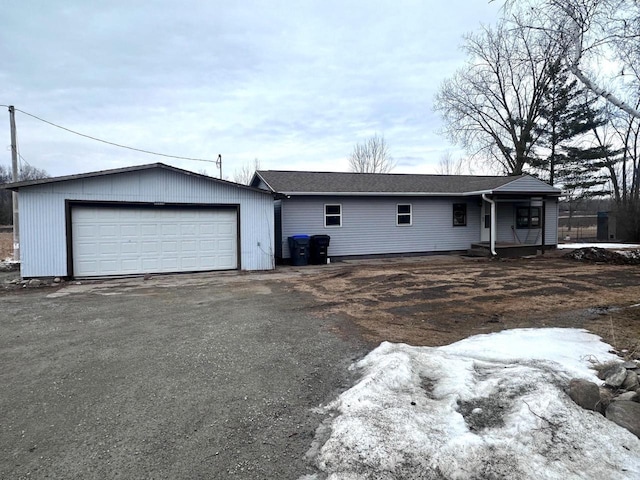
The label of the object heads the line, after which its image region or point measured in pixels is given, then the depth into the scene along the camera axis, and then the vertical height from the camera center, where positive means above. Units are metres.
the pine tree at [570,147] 25.22 +5.38
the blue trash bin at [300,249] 14.00 -0.81
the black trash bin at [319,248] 14.35 -0.80
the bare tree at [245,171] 39.19 +6.01
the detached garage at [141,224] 10.39 +0.16
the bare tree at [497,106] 25.45 +8.67
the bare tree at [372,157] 36.78 +6.83
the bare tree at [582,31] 7.57 +3.97
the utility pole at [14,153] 13.99 +2.90
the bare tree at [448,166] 40.88 +6.42
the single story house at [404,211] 15.02 +0.65
